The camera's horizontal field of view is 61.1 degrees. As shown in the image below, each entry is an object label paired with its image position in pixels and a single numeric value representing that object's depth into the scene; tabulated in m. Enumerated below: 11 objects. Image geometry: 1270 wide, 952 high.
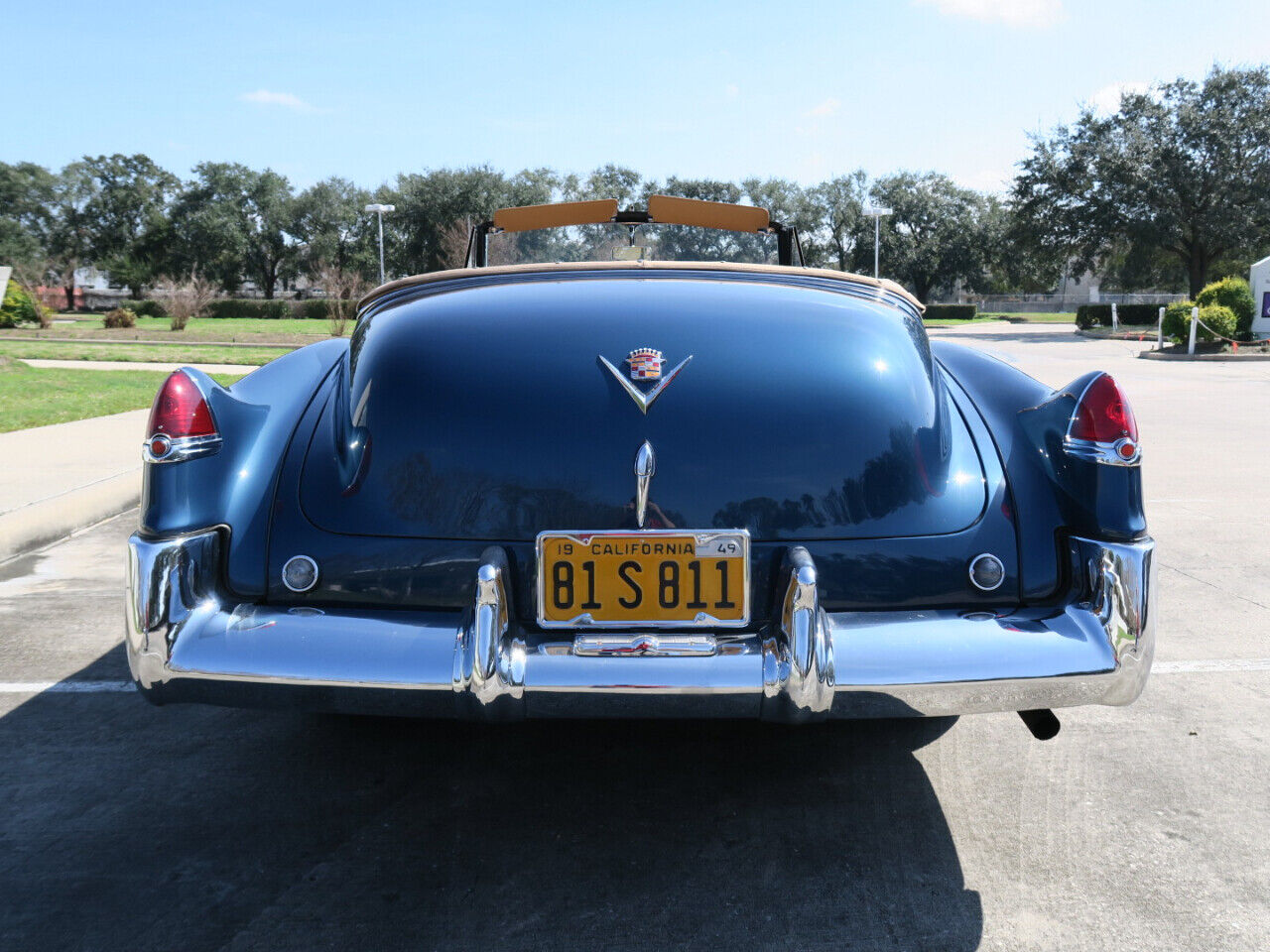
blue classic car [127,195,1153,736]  2.24
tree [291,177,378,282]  68.94
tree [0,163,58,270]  67.62
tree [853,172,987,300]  64.56
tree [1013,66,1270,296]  38.72
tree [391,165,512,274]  59.00
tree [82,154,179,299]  72.00
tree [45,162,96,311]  72.88
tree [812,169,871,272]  62.69
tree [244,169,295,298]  71.75
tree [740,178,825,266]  56.85
